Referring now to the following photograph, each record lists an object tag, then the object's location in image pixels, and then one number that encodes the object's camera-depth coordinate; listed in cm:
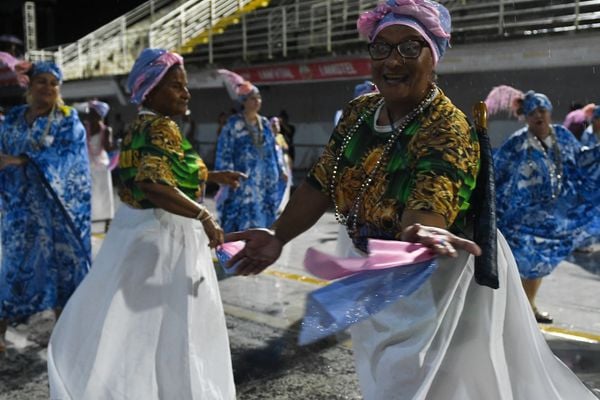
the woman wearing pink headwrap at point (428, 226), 201
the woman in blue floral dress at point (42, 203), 449
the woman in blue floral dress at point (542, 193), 471
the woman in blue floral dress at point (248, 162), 698
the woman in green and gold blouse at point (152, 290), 310
